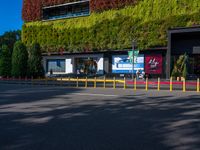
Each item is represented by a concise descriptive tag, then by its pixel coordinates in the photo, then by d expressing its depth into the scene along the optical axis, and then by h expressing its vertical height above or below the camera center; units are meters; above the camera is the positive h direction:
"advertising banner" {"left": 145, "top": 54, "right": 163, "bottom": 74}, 36.61 +1.07
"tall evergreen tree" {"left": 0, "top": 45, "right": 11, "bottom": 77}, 38.50 +1.19
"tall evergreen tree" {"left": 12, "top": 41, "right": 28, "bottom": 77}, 36.47 +1.37
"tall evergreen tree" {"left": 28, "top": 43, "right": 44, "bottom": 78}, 36.97 +1.15
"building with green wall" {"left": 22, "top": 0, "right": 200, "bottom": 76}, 35.56 +5.44
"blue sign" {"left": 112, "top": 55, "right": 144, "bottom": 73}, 38.09 +1.00
